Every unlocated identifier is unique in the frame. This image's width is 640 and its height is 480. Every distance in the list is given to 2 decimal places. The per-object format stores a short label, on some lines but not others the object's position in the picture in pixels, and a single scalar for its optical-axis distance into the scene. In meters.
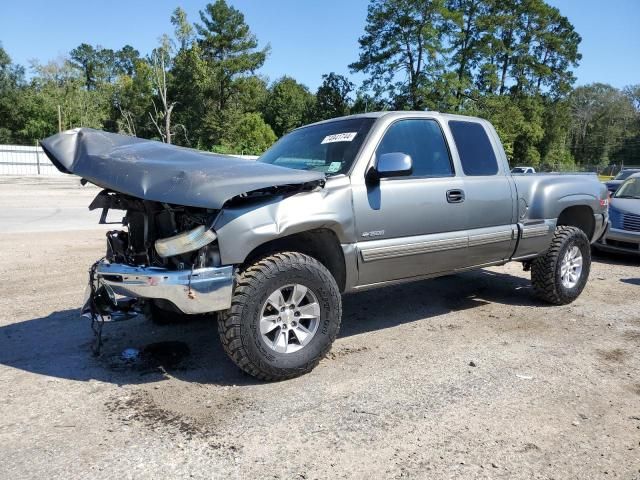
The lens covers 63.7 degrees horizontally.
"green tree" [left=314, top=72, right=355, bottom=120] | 51.03
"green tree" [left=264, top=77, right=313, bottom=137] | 72.00
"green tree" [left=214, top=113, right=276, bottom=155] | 53.66
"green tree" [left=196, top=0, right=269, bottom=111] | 57.00
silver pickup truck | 3.35
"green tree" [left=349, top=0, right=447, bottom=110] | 43.69
